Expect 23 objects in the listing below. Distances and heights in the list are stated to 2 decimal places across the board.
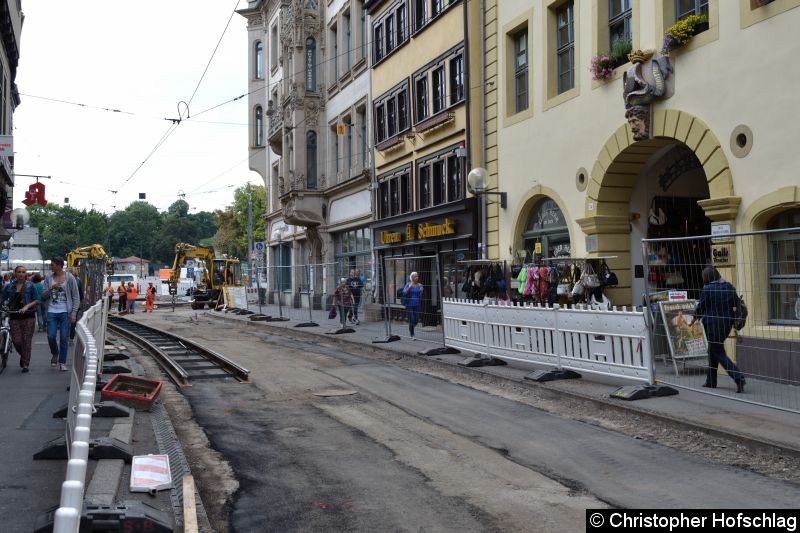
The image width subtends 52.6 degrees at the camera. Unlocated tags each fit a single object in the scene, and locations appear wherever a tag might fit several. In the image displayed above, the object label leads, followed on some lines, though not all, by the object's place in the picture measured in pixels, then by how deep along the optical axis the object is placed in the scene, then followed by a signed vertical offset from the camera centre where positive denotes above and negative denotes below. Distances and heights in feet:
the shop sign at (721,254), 38.83 +1.22
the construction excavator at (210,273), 145.89 +3.11
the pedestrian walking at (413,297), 59.67 -0.84
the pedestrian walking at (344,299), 74.54 -1.09
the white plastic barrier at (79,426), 9.59 -2.28
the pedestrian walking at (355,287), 73.77 -0.01
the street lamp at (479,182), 66.13 +8.38
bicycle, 44.42 -2.72
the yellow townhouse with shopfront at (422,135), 72.28 +15.42
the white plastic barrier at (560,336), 35.58 -2.75
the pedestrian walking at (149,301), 149.28 -1.79
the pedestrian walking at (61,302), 43.27 -0.48
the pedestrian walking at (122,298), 142.00 -1.07
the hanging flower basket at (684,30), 44.57 +13.92
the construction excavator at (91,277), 72.54 +1.44
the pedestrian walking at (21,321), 44.11 -1.48
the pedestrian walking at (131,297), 140.26 -0.93
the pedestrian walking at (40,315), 67.56 -2.14
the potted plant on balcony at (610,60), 50.47 +14.11
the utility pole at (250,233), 161.89 +11.52
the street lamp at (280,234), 140.30 +9.63
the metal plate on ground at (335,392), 37.96 -4.95
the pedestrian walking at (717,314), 31.50 -1.39
